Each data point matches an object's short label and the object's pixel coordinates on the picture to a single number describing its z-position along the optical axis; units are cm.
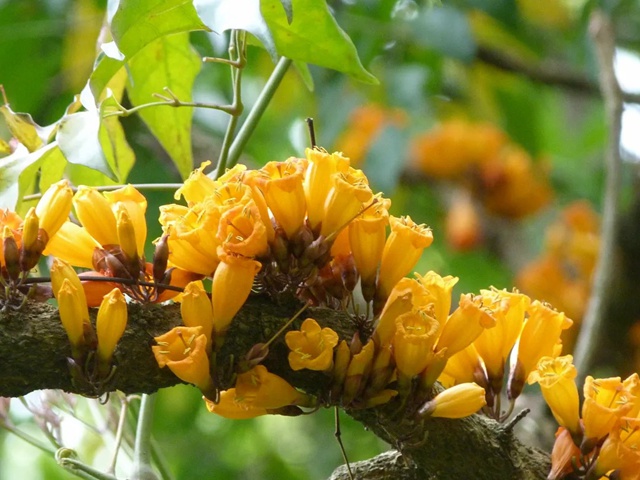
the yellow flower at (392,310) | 214
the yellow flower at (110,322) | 210
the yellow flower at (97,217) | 214
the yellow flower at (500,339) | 222
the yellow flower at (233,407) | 213
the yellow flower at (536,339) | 222
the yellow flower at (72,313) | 209
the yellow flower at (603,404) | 216
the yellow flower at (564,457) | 218
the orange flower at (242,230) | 210
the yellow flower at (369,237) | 215
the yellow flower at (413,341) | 212
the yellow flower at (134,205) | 216
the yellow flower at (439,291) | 217
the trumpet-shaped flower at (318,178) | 214
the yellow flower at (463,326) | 216
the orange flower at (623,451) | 216
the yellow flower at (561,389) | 218
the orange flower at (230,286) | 211
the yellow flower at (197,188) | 215
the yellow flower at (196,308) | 211
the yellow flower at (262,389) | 213
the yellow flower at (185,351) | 209
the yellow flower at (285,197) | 212
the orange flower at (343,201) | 213
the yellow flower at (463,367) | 222
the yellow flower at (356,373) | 213
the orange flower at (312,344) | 212
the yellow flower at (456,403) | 215
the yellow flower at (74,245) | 216
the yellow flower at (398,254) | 216
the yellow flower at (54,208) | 213
